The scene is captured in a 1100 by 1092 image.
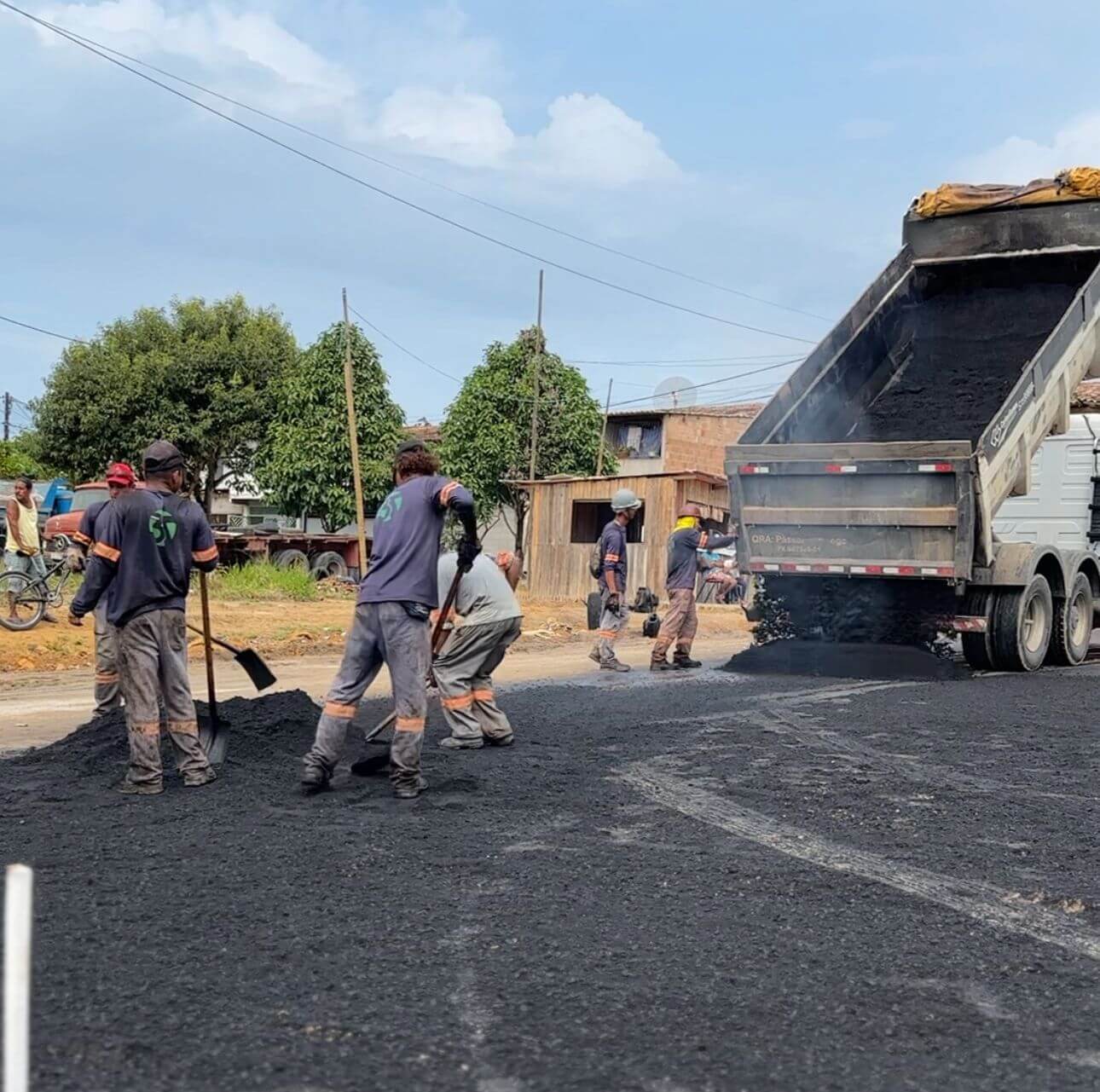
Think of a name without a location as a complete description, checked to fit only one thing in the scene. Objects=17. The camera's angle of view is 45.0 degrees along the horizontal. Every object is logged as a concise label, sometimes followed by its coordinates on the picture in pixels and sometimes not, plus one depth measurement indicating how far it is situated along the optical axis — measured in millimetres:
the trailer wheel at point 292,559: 25578
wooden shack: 24938
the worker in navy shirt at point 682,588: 11820
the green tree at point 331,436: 29828
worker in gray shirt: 7125
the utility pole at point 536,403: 28531
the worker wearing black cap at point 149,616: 5887
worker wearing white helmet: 11609
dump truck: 10484
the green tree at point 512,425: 31438
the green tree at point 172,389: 33969
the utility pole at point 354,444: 18641
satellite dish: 40862
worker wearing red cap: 7652
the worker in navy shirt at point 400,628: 5883
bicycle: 14195
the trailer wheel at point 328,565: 26797
